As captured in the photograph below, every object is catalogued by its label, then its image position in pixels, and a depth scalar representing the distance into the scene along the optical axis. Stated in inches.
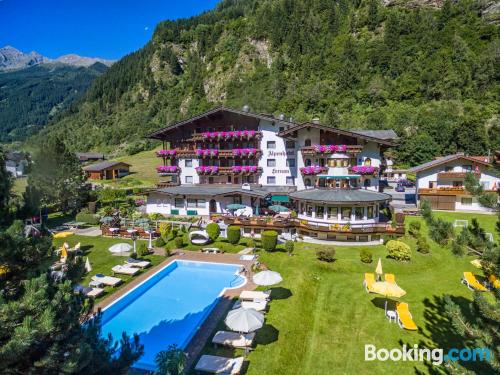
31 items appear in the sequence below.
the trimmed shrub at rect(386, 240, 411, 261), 1023.6
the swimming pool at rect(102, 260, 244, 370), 665.0
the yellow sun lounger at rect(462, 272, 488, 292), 811.6
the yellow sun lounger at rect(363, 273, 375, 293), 830.8
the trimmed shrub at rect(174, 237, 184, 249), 1232.2
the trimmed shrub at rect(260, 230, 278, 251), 1133.1
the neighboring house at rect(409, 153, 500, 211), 1589.6
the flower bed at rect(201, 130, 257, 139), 1628.2
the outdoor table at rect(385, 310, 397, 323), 709.8
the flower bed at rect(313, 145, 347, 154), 1469.0
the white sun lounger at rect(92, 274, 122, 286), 884.0
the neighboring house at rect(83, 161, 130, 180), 3189.0
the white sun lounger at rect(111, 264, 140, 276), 969.5
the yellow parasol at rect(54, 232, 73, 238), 1262.3
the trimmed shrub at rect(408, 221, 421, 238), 1218.5
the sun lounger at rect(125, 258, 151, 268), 1027.9
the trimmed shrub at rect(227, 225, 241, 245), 1230.3
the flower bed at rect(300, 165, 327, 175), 1508.4
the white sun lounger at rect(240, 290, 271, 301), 745.0
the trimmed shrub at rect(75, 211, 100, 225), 1638.8
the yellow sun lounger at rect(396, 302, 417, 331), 661.9
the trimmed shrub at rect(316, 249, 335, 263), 1019.9
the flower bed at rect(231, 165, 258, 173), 1636.3
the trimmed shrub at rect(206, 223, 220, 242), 1279.5
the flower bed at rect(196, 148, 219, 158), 1684.3
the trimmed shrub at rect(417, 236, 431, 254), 1092.5
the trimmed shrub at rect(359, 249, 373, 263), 1017.5
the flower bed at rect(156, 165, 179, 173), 1769.6
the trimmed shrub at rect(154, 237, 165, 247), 1262.3
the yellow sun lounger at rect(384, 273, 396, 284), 789.7
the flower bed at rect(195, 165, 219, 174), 1675.1
